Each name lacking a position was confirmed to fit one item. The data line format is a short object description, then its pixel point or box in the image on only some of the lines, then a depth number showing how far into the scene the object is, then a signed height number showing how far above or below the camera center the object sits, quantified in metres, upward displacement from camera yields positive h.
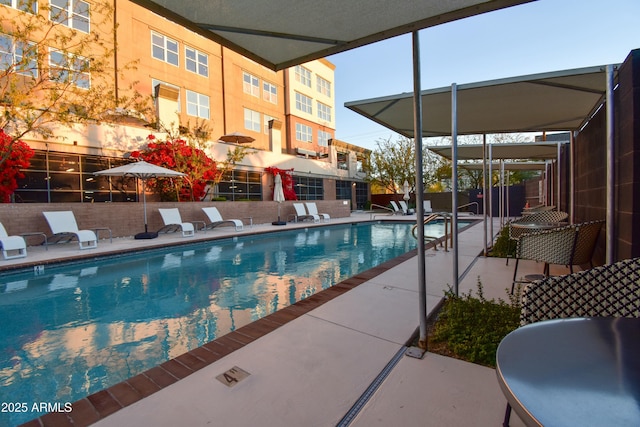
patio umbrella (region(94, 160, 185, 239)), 8.83 +0.99
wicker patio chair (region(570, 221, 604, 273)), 2.96 -0.43
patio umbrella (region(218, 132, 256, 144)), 14.58 +3.20
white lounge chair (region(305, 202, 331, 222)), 15.83 -0.38
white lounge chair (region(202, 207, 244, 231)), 11.08 -0.50
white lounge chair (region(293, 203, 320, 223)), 14.83 -0.58
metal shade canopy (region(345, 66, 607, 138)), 2.60 +1.03
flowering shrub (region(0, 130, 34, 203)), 8.11 +1.23
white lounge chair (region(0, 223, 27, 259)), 6.03 -0.72
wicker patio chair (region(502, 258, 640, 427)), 1.55 -0.49
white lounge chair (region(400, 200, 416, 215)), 18.64 -0.54
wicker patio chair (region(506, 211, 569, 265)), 5.34 -0.34
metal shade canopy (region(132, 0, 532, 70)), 1.81 +1.18
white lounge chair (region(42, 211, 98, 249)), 7.31 -0.53
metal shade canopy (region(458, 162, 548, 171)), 9.33 +1.07
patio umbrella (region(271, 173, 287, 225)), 14.36 +0.48
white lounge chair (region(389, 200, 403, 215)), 18.59 -0.55
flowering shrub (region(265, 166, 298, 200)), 17.47 +1.10
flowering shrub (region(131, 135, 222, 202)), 11.56 +1.56
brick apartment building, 10.54 +4.80
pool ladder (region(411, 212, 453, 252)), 5.82 -0.69
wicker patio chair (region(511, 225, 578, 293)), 3.02 -0.49
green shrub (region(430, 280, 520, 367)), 2.11 -0.96
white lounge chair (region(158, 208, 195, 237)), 9.66 -0.49
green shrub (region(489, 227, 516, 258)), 5.33 -0.88
